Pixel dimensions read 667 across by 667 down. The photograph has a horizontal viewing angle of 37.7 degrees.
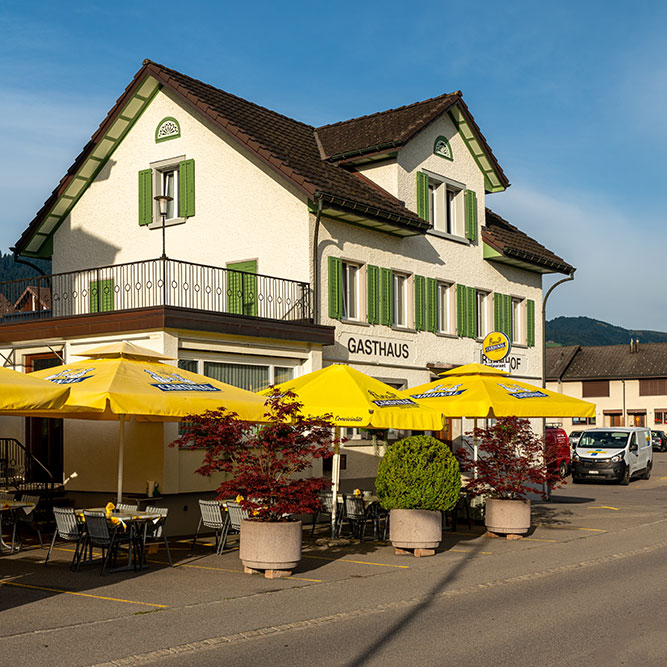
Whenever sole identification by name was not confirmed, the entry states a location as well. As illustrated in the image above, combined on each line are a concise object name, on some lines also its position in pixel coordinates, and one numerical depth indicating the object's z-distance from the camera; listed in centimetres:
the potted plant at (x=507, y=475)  1659
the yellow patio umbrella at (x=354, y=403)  1452
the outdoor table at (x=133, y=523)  1245
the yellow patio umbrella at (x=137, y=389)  1241
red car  2286
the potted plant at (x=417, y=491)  1428
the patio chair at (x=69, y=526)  1250
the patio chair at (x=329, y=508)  1617
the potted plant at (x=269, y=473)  1216
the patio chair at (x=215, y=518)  1434
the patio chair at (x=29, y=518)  1498
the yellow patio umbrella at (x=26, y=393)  1052
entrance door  1916
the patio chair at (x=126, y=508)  1356
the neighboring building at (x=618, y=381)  7088
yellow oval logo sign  2531
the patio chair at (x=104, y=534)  1222
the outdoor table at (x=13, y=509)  1364
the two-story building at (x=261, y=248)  1802
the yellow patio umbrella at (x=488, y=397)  1738
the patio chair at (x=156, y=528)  1288
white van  3197
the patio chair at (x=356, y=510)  1561
